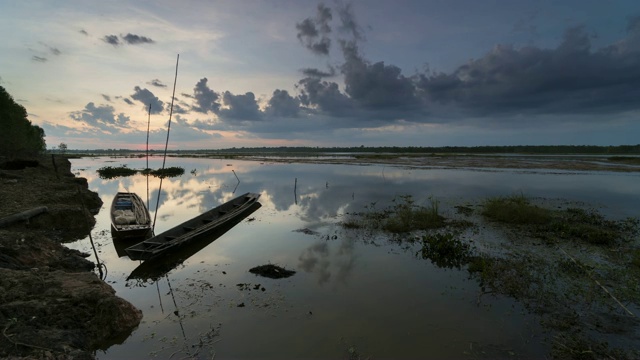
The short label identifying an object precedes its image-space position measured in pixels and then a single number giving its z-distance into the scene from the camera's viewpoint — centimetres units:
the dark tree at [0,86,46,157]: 4169
